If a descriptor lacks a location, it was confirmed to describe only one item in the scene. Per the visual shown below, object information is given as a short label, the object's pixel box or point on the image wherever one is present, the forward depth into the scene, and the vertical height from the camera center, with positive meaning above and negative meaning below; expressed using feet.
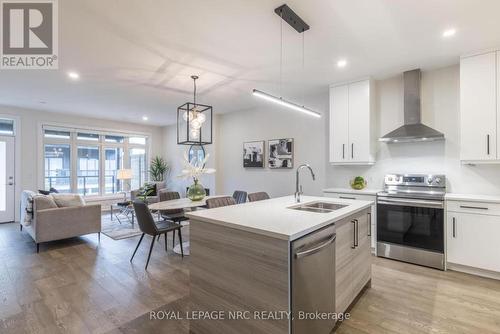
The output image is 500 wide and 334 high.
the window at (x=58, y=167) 21.36 +0.02
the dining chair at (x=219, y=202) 9.37 -1.39
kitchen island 4.89 -2.28
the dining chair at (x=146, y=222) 10.24 -2.37
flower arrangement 12.14 -0.42
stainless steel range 10.43 -2.45
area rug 15.43 -4.23
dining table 11.17 -1.80
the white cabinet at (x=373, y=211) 11.92 -2.19
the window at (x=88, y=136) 22.95 +2.91
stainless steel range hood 11.58 +2.42
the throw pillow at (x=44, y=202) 12.57 -1.80
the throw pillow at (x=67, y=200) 13.58 -1.83
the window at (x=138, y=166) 26.61 +0.09
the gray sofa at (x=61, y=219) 12.55 -2.77
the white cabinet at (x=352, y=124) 12.83 +2.26
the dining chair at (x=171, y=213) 13.78 -2.69
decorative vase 12.53 -1.29
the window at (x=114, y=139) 24.80 +2.86
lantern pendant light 12.07 +2.13
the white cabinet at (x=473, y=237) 9.39 -2.84
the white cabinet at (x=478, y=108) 9.80 +2.32
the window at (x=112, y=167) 24.76 -0.01
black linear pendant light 7.30 +4.57
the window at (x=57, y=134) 21.26 +2.92
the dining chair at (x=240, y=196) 15.51 -1.91
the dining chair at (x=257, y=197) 10.83 -1.36
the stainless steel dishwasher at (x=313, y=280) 4.89 -2.45
